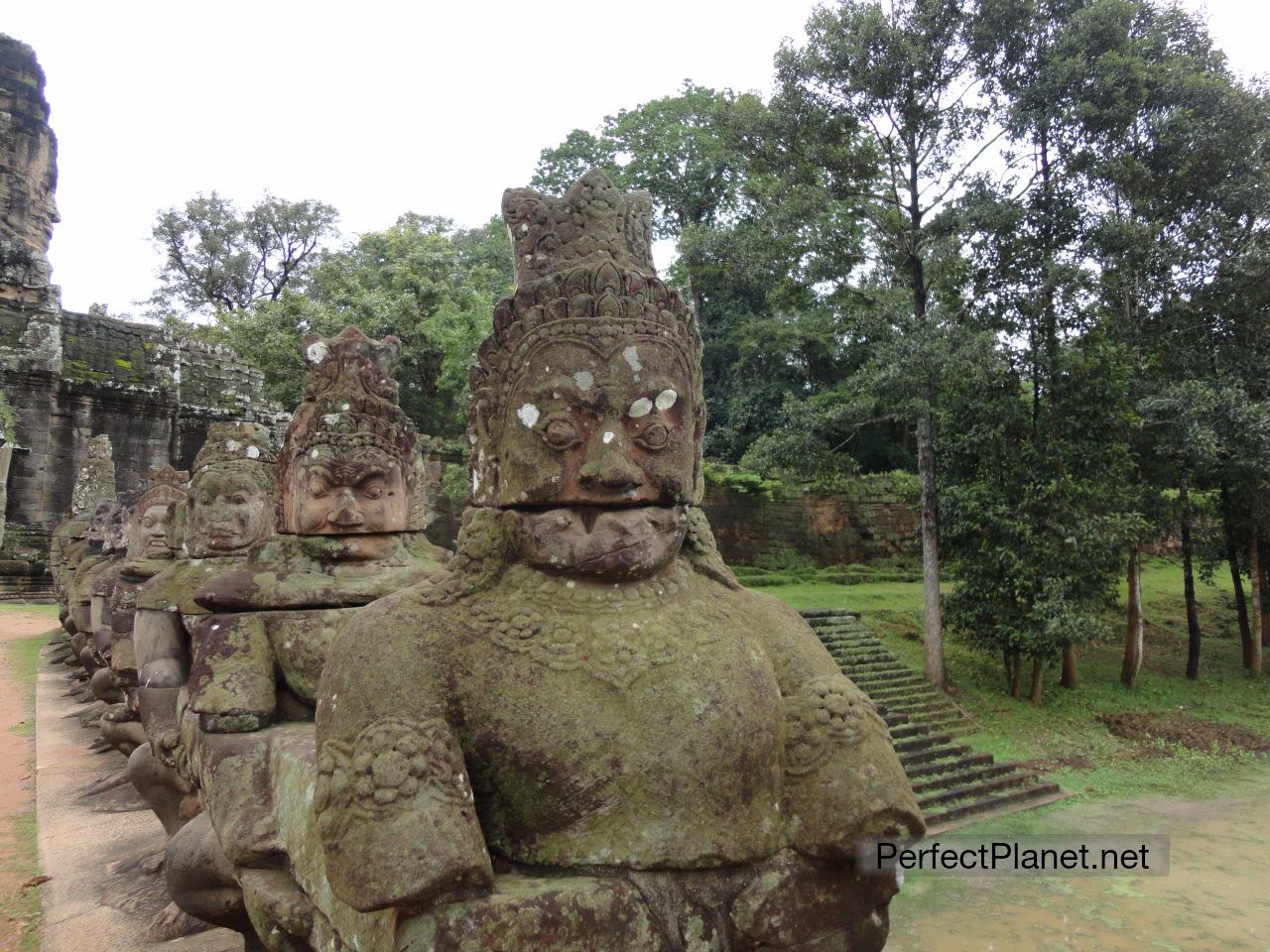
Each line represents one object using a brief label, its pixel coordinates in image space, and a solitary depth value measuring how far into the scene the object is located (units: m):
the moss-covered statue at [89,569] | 8.21
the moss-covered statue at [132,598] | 5.46
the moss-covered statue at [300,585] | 3.03
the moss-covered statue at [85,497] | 12.20
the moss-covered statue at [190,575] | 4.12
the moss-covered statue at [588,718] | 1.82
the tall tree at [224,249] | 33.94
